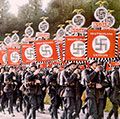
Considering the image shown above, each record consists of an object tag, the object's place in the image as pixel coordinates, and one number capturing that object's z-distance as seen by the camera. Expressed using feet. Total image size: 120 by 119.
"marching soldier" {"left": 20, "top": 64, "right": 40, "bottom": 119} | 47.91
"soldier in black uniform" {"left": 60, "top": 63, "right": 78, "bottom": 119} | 46.37
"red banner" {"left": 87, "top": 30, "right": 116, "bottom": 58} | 46.55
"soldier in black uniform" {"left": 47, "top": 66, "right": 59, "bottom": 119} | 50.42
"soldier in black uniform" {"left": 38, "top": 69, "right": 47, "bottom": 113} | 54.92
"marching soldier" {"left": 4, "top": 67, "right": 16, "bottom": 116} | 58.39
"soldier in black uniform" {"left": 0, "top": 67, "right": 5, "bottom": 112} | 61.46
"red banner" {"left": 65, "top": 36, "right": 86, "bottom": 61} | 52.30
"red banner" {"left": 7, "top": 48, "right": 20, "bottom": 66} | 73.82
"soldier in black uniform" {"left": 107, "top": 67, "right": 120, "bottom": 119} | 46.52
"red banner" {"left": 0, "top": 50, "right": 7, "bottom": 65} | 79.77
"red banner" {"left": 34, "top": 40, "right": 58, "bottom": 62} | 63.98
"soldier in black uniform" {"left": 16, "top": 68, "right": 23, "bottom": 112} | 62.18
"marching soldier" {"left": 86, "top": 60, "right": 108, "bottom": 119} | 43.06
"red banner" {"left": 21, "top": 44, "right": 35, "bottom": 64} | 70.64
